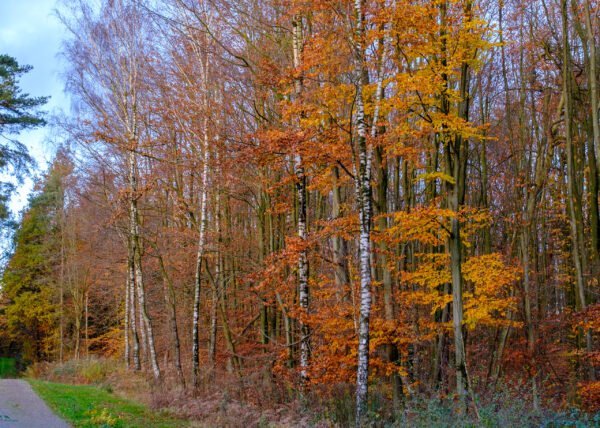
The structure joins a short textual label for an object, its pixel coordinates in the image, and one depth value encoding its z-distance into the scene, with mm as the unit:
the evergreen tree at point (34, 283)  37719
